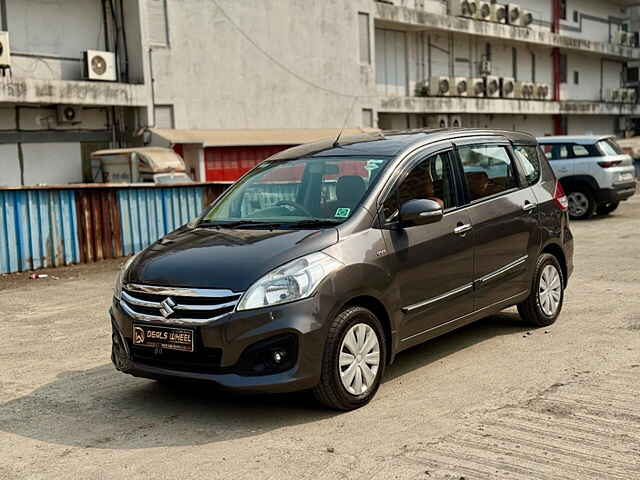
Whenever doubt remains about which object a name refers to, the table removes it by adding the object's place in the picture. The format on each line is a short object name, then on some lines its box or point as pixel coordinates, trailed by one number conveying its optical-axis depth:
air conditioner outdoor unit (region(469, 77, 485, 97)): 35.56
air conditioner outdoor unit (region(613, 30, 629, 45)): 48.93
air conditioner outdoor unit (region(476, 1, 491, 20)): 36.00
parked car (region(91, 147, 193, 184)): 19.67
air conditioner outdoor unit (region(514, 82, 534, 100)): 38.82
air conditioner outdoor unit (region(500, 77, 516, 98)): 37.58
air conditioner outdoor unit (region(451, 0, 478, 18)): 35.06
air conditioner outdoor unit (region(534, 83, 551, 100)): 40.53
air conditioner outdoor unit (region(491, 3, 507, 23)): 36.92
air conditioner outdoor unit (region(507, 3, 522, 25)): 38.12
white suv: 18.12
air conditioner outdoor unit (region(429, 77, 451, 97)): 33.84
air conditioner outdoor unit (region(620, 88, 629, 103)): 48.97
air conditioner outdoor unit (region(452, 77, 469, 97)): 34.62
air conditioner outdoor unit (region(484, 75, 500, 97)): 36.59
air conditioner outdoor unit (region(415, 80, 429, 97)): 33.94
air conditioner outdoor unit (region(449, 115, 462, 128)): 35.56
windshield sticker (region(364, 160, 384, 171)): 6.09
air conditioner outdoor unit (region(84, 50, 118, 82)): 21.53
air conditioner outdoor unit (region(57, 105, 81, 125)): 21.72
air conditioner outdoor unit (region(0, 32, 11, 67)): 19.17
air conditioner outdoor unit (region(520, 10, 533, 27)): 39.00
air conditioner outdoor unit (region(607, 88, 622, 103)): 48.38
